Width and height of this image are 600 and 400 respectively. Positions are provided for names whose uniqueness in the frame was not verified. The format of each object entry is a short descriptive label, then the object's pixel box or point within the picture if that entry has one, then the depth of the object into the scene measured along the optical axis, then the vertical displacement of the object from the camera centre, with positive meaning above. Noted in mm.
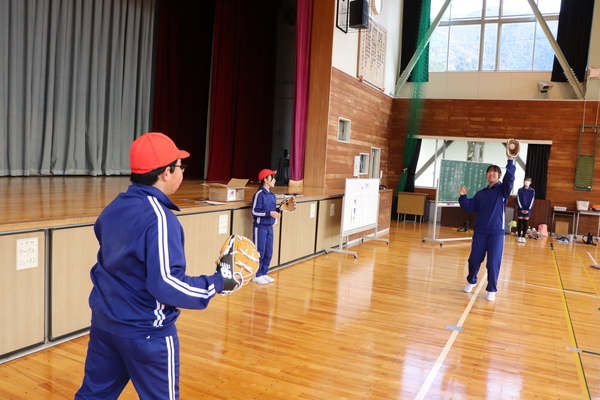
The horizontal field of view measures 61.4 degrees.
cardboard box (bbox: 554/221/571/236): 12977 -1197
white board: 8414 -653
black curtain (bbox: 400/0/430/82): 14656 +4147
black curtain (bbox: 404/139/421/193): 14594 +22
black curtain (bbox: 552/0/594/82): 13062 +3848
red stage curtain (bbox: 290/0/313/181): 9656 +1497
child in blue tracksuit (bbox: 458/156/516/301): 5898 -534
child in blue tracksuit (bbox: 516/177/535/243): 11984 -647
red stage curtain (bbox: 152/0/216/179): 11781 +2024
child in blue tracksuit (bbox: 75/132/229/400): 1766 -466
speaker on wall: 9547 +2930
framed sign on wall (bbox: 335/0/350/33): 9757 +2966
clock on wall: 11641 +3798
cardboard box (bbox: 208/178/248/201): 5902 -376
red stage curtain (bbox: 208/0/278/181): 12211 +1839
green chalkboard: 11172 -61
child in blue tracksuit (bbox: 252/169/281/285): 6117 -702
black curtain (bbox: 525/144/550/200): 13414 +346
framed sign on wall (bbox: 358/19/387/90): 11461 +2765
